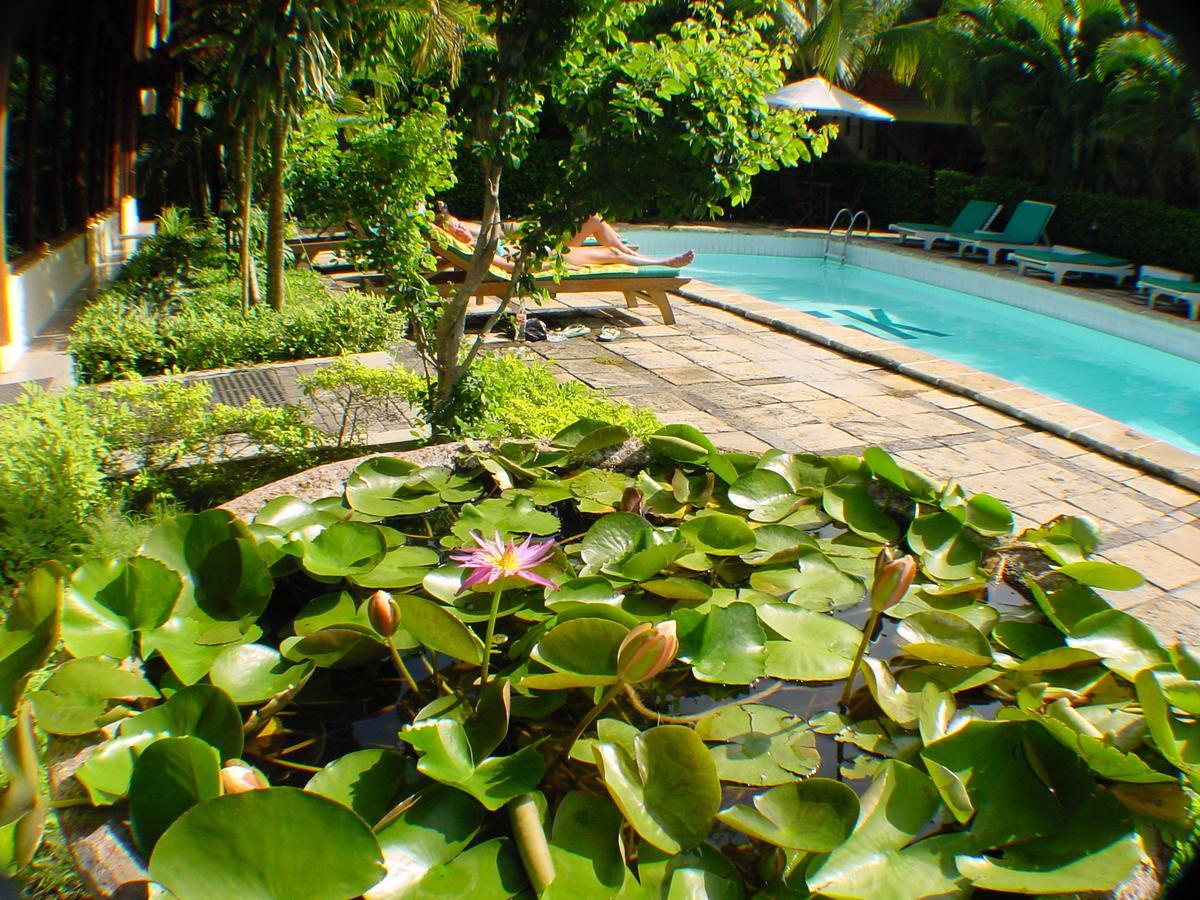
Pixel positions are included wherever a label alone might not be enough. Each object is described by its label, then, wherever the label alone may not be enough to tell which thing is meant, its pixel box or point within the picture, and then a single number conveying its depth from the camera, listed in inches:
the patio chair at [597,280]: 285.3
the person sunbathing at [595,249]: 318.9
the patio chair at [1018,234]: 468.8
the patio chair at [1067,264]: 413.7
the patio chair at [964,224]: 501.4
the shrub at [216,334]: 193.5
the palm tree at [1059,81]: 414.6
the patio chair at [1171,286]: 349.1
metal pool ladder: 504.8
